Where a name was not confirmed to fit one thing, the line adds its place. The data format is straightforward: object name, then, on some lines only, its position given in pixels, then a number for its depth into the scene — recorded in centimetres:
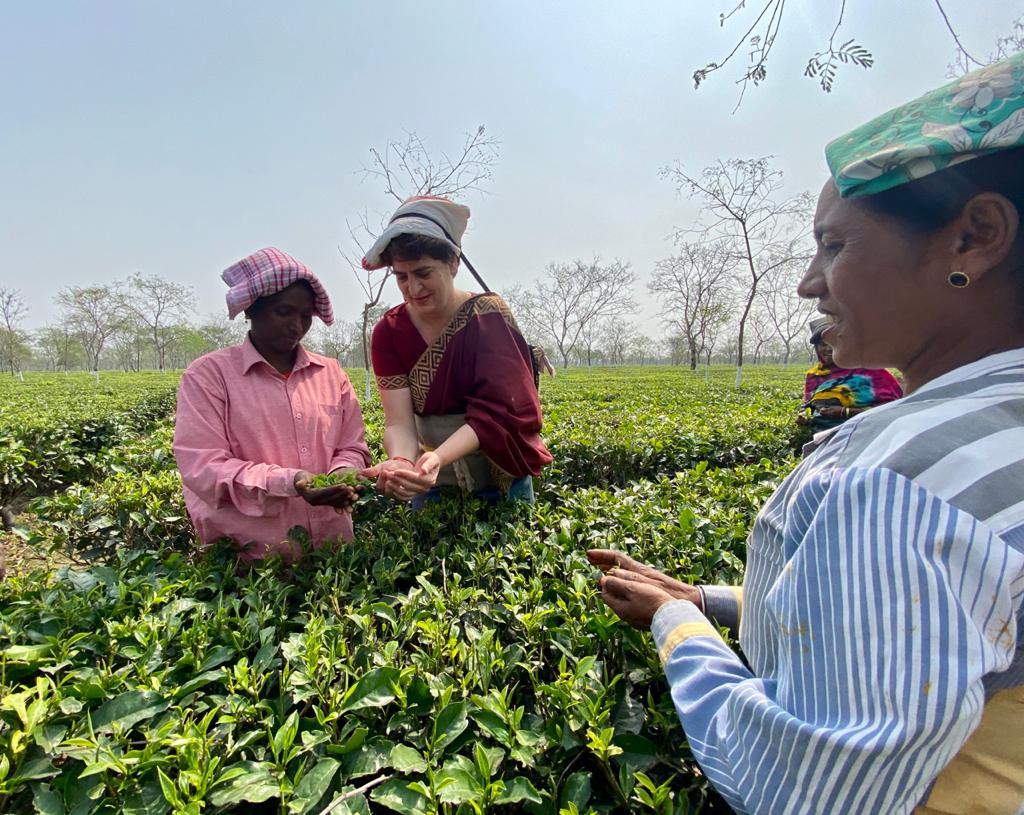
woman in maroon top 190
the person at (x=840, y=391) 388
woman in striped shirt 53
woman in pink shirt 181
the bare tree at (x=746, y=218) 1391
